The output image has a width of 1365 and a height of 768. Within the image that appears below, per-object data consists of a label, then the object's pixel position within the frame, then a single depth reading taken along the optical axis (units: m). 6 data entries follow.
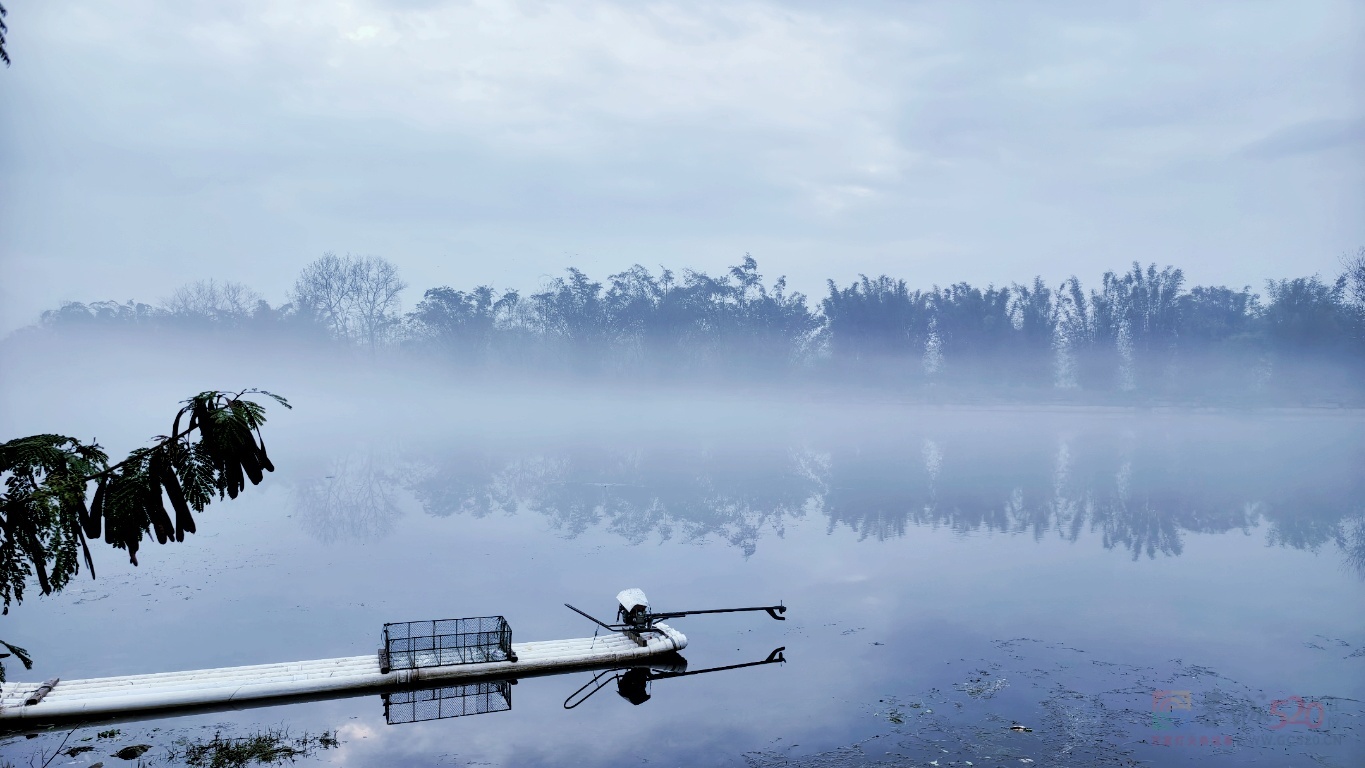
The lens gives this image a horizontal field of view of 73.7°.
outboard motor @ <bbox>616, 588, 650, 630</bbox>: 18.30
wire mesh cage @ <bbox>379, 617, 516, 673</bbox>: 15.94
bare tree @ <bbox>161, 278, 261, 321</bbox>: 138.75
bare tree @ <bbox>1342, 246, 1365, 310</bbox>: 107.94
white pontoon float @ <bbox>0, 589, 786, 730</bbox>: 13.78
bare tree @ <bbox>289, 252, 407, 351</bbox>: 127.69
